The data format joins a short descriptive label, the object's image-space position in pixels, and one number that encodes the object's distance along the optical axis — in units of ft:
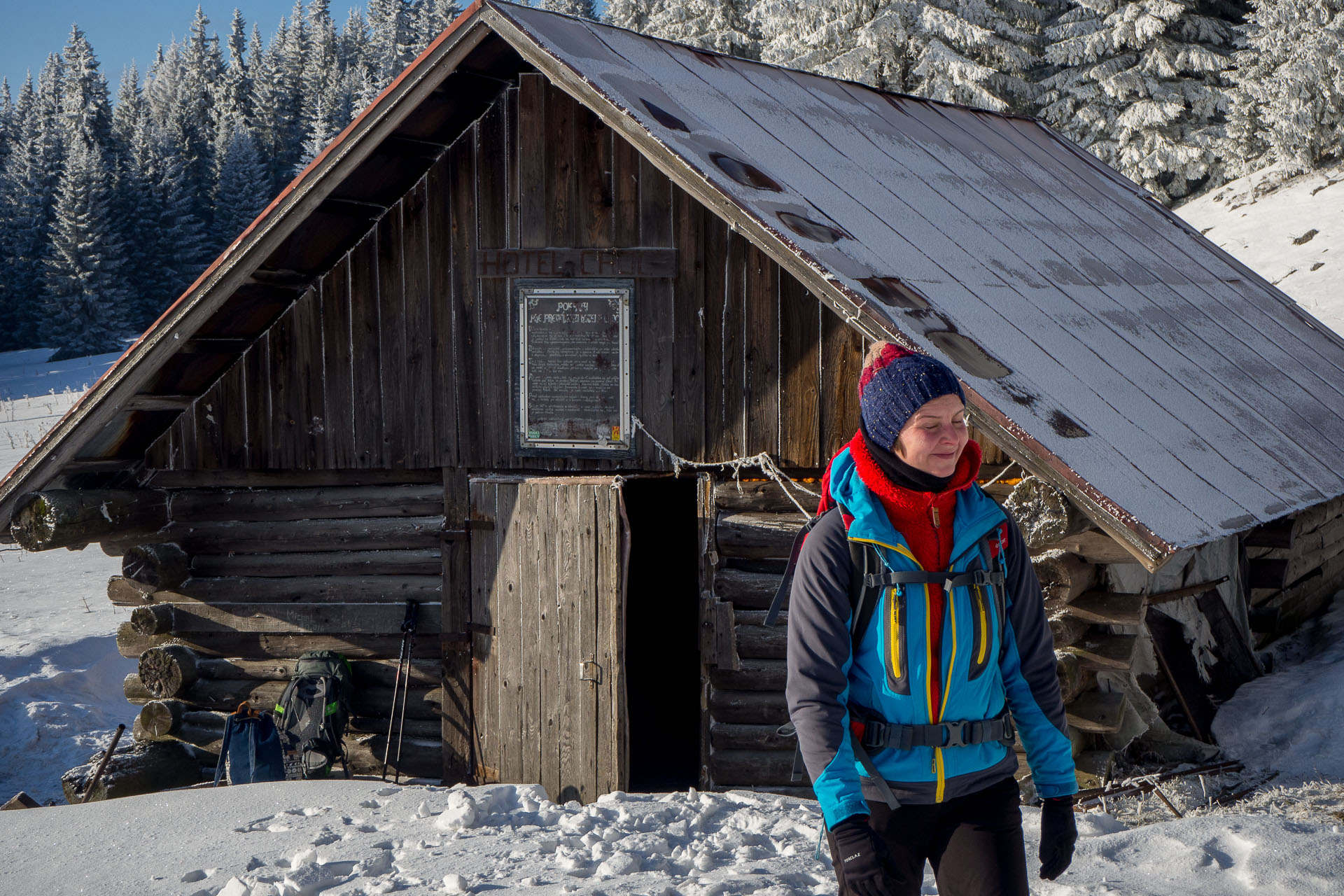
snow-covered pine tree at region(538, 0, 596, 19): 248.52
